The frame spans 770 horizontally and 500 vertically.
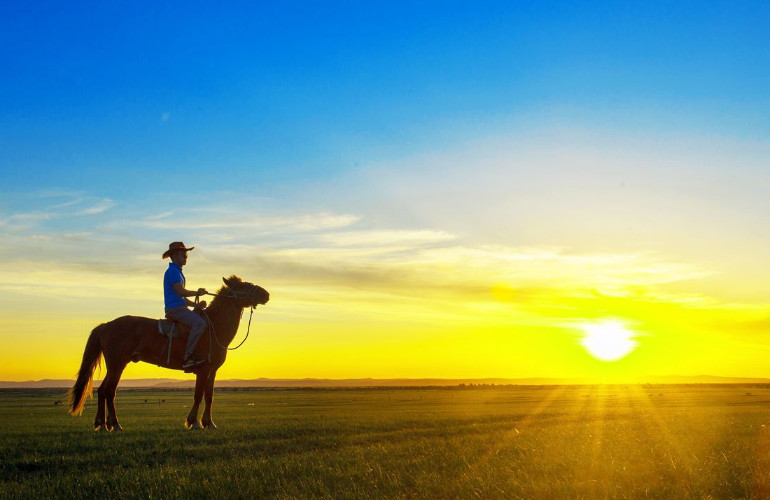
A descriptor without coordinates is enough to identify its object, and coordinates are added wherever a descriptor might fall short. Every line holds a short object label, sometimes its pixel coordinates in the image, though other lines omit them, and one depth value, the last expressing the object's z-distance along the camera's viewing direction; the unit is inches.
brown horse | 606.2
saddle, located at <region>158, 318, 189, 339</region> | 615.8
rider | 612.3
